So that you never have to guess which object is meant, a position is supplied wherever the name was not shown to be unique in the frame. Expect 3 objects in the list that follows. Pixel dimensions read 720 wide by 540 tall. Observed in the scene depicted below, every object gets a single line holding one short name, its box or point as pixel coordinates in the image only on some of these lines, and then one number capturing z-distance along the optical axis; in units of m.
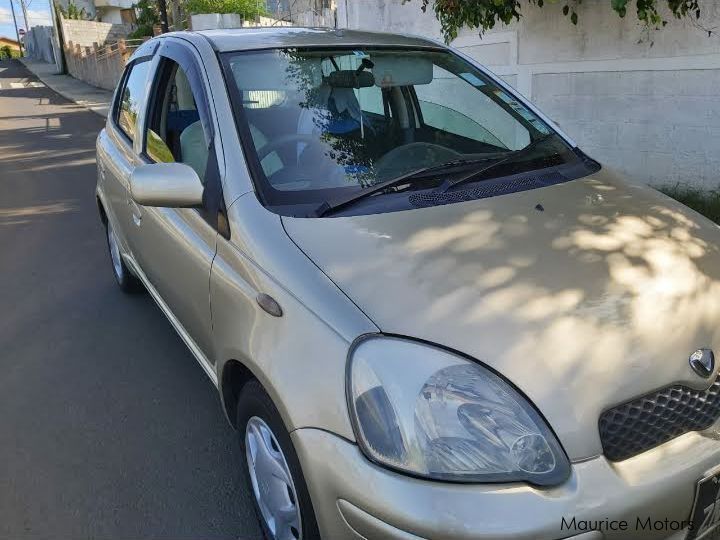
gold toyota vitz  1.55
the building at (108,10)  46.95
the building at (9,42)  73.86
